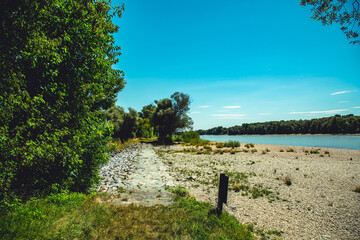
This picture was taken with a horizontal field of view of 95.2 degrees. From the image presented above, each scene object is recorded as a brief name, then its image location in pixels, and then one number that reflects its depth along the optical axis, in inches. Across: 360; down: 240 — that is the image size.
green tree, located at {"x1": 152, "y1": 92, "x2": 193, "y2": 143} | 1542.8
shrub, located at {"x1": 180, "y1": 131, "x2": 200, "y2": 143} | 1702.8
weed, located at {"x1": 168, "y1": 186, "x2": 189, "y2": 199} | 277.7
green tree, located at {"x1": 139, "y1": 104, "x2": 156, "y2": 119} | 2973.7
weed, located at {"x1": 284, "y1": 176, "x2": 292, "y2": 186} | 365.0
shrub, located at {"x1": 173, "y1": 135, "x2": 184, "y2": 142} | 1837.1
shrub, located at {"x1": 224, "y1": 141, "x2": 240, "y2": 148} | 1261.9
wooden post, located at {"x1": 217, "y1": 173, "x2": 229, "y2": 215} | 201.6
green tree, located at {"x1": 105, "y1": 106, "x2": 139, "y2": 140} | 1286.8
